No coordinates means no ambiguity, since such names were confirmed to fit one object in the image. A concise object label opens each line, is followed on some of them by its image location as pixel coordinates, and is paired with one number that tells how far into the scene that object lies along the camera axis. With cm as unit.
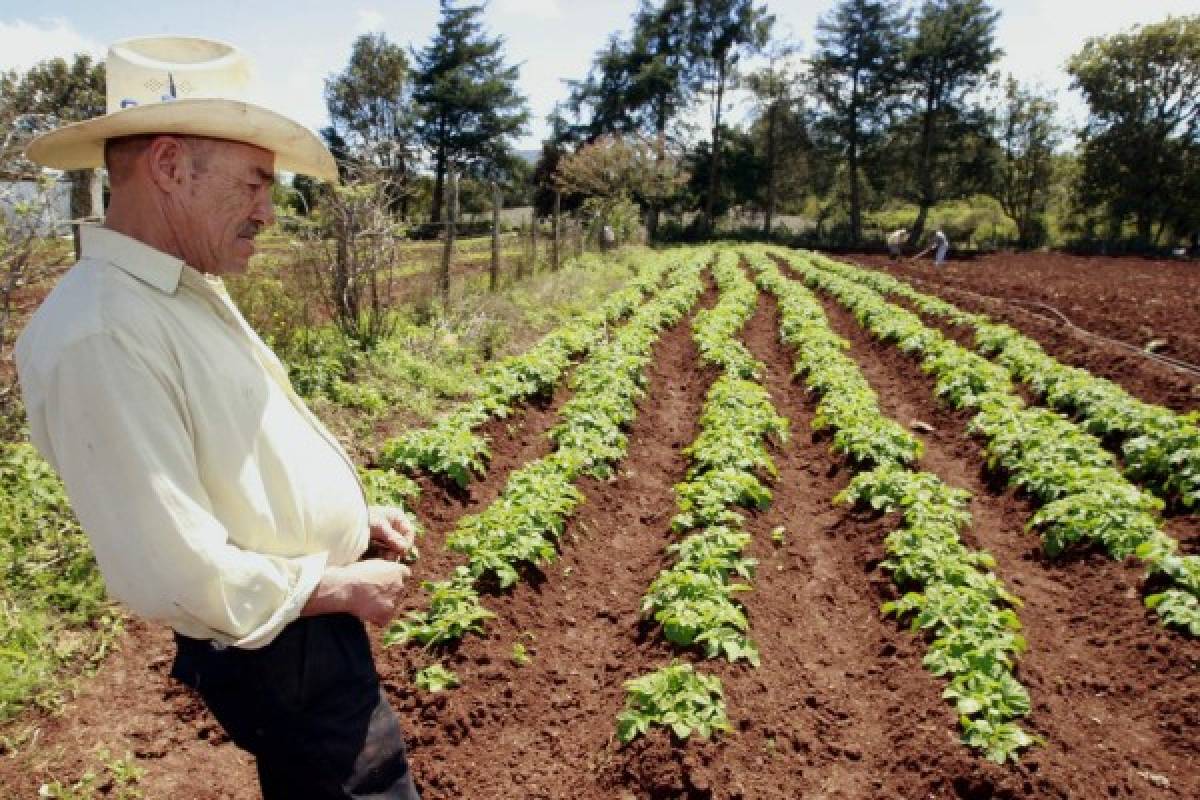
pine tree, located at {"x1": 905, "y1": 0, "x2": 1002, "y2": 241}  4525
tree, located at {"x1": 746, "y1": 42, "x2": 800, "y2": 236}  5106
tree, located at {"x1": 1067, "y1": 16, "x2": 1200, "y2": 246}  4153
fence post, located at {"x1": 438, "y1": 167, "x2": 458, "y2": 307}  1264
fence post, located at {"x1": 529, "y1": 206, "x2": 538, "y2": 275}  1759
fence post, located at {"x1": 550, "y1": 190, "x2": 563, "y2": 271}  1917
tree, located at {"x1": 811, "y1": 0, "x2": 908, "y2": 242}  4694
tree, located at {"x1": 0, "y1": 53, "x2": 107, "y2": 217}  555
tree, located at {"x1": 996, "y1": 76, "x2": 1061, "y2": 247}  5231
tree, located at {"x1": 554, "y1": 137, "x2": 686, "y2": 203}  4075
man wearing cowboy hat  151
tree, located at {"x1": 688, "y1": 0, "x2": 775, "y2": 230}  4953
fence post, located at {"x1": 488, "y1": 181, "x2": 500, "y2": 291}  1468
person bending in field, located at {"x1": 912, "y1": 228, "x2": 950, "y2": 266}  2718
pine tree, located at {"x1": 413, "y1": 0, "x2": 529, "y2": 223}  4644
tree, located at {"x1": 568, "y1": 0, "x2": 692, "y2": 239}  4997
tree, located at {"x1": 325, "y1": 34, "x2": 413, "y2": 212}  4559
